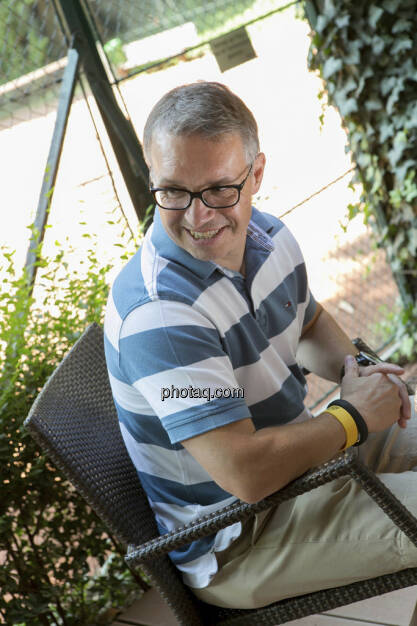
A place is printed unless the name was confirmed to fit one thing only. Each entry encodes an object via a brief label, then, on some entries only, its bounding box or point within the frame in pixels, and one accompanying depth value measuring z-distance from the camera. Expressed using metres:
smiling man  1.33
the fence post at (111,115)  2.60
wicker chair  1.33
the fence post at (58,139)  2.44
